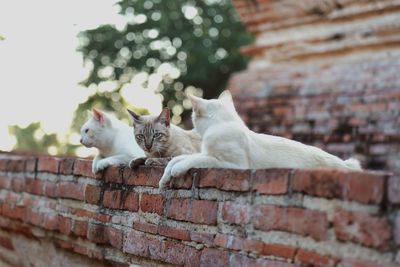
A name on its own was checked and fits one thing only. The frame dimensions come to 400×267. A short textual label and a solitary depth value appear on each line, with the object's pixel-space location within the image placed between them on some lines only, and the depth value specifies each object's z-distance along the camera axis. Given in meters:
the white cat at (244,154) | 2.35
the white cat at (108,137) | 3.31
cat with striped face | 2.96
